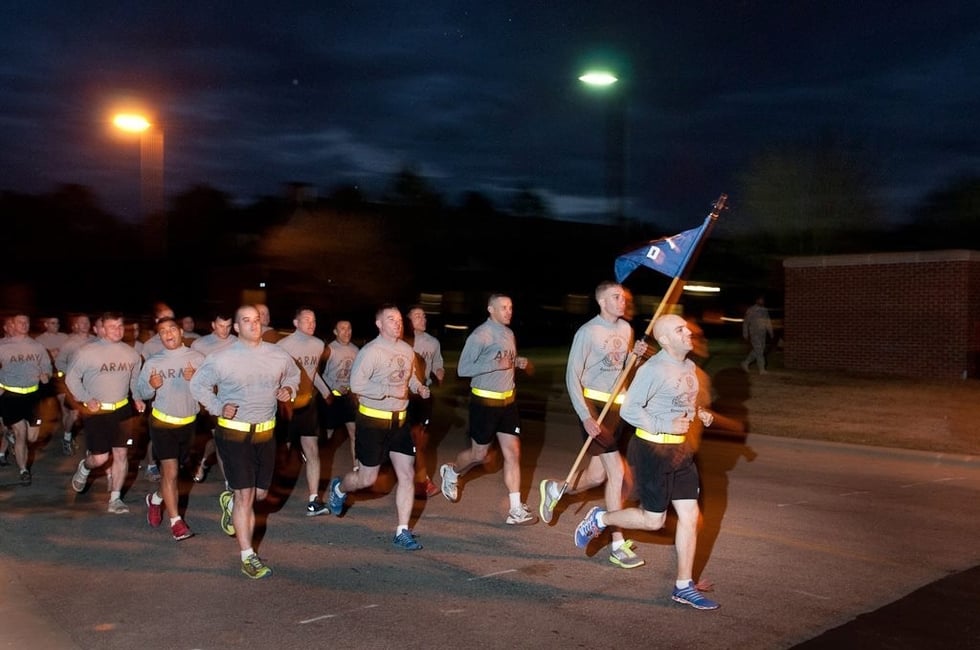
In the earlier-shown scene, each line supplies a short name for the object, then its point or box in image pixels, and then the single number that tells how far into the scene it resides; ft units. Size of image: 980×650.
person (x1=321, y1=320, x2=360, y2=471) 34.17
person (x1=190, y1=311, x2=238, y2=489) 31.45
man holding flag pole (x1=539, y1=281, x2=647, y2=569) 23.21
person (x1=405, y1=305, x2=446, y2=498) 33.68
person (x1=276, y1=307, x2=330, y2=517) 29.07
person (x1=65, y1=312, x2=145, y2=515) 28.73
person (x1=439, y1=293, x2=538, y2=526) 27.48
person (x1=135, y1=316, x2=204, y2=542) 25.90
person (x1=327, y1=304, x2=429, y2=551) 24.88
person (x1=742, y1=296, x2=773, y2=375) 64.54
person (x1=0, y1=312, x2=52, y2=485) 34.99
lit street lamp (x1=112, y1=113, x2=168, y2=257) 49.37
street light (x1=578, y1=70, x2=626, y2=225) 47.96
